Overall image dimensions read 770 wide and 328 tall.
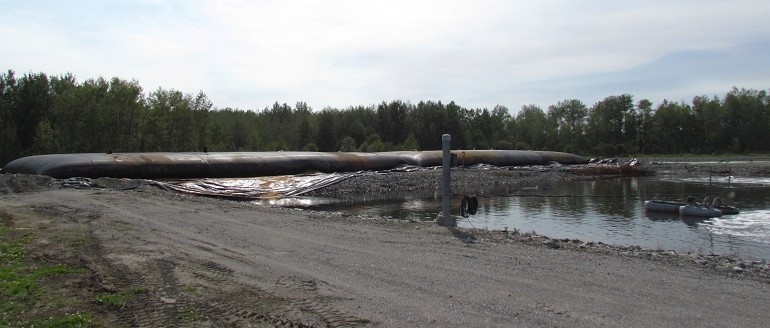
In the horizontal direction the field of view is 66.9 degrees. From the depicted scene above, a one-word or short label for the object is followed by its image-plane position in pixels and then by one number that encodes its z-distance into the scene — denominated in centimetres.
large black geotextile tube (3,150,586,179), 2666
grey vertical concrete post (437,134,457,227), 1384
